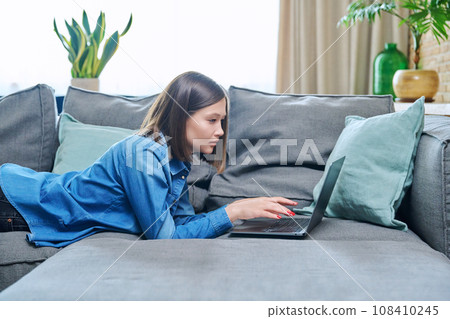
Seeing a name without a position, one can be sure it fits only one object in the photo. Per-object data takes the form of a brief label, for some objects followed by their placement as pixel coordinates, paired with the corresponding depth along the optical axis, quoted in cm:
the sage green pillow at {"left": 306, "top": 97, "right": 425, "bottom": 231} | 133
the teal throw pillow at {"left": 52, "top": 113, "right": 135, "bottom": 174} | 161
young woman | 122
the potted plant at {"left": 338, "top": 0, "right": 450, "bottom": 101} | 226
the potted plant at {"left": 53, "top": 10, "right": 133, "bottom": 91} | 252
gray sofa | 83
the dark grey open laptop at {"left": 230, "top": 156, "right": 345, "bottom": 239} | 119
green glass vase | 288
